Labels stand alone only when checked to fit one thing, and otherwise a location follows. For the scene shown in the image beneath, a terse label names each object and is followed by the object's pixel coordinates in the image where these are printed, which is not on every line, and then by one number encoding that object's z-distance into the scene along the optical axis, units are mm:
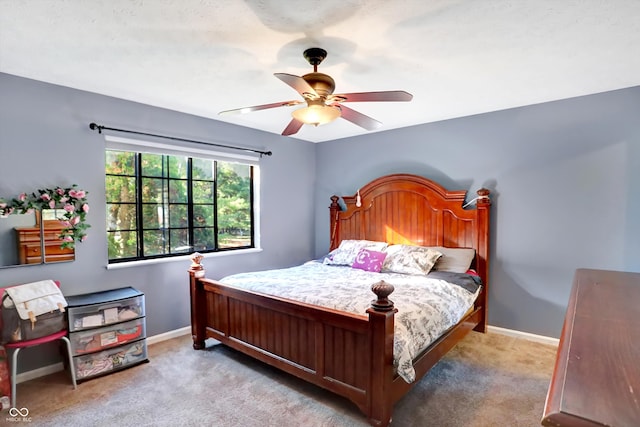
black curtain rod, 2951
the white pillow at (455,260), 3447
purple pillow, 3555
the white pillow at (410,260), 3389
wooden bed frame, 1957
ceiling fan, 2066
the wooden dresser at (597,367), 535
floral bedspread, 2137
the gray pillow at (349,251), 3893
